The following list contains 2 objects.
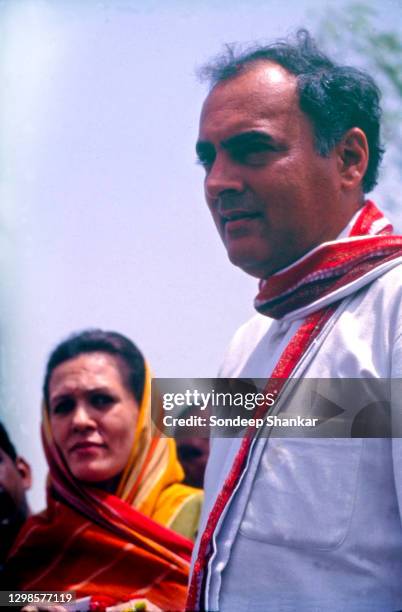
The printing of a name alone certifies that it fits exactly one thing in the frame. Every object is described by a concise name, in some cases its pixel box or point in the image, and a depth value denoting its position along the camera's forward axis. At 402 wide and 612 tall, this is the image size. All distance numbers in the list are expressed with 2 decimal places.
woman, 4.61
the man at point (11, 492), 4.69
